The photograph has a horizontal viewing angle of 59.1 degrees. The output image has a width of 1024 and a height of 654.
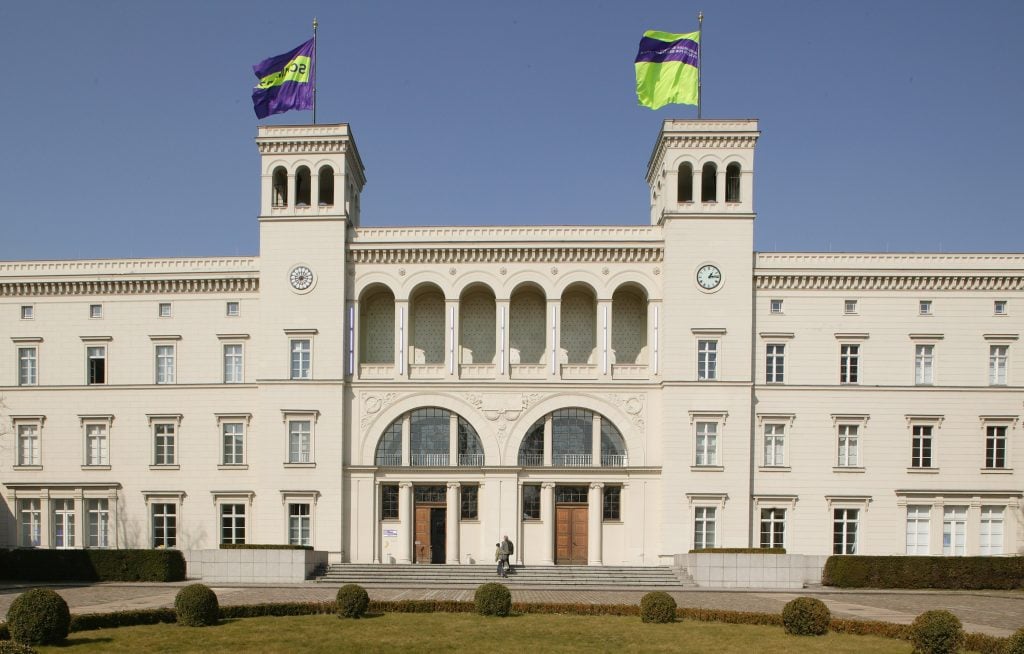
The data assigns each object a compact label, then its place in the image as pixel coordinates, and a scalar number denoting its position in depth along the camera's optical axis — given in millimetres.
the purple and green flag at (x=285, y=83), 47312
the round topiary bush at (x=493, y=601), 29359
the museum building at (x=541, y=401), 45500
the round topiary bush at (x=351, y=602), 28828
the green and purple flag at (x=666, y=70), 46062
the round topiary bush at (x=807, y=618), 26172
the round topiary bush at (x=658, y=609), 28406
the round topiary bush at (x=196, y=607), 27016
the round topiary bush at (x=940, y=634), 21766
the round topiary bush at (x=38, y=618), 23344
